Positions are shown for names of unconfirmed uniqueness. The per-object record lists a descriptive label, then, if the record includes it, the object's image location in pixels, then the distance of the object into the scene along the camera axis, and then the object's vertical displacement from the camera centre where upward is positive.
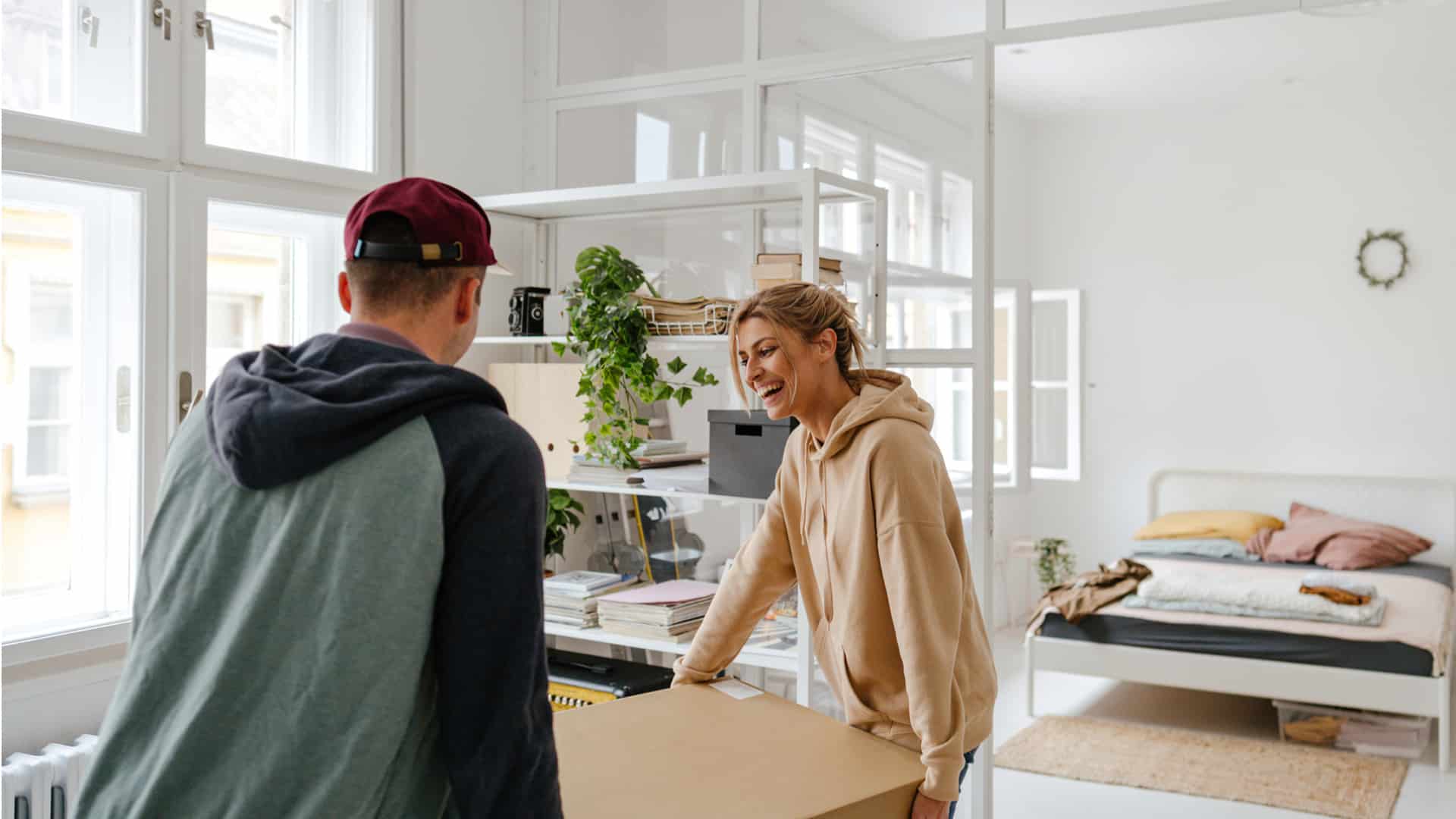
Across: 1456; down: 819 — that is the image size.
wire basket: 3.00 +0.17
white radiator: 2.42 -0.82
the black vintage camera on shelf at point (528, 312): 3.41 +0.22
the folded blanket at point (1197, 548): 6.12 -0.82
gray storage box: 2.87 -0.15
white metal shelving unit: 2.83 +0.50
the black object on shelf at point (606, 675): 3.00 -0.74
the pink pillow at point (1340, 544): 5.81 -0.75
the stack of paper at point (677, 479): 3.08 -0.24
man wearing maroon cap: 1.05 -0.20
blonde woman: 1.74 -0.26
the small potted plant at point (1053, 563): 6.70 -0.98
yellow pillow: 6.27 -0.71
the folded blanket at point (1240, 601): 4.66 -0.84
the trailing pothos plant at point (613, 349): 3.10 +0.10
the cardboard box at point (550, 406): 3.34 -0.06
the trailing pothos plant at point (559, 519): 3.46 -0.39
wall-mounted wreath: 6.39 +0.74
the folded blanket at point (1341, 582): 4.79 -0.78
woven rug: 4.09 -1.37
